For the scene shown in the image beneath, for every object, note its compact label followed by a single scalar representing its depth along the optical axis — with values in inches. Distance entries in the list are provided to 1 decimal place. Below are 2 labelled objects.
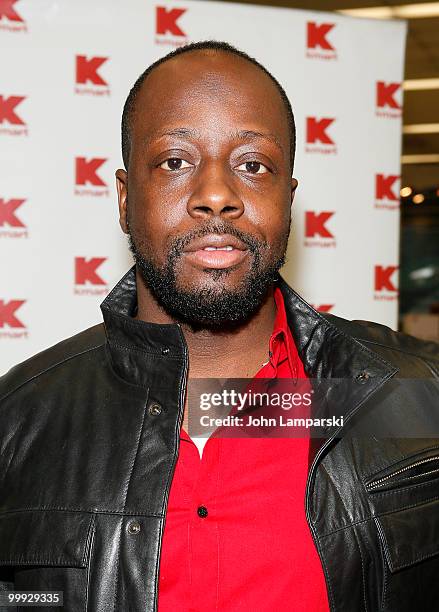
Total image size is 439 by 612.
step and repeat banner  81.6
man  47.0
